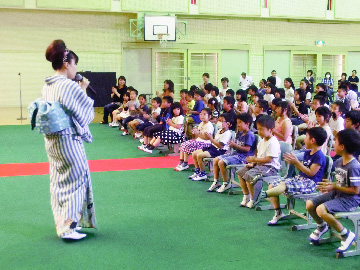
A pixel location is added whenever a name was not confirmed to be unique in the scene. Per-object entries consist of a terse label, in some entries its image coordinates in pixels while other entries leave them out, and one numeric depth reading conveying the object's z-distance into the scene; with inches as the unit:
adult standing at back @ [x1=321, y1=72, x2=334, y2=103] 682.8
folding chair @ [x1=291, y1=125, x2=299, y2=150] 267.1
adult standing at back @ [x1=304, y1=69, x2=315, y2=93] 660.1
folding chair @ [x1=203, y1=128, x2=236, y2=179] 251.0
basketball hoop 622.8
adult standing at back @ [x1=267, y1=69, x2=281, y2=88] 632.4
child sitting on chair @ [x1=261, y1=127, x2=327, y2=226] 174.7
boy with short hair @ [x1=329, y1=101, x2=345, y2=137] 260.8
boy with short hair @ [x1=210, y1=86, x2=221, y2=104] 420.5
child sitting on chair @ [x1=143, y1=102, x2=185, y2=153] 322.7
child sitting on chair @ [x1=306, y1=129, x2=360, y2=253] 154.8
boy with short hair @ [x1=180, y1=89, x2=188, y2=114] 399.8
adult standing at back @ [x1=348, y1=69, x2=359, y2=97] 682.8
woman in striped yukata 167.5
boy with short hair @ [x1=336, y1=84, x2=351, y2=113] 358.6
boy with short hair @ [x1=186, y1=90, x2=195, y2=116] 403.2
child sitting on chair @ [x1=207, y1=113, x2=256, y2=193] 229.3
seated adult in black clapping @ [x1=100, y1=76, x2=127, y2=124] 513.9
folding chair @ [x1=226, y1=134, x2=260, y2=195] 228.7
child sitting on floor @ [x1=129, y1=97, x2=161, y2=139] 373.1
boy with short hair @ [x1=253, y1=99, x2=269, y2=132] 294.2
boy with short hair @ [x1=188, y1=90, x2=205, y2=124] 352.2
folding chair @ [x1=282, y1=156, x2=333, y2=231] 177.3
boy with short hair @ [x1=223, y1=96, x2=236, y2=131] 287.2
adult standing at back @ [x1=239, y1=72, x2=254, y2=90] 676.7
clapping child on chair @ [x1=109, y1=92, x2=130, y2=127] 448.1
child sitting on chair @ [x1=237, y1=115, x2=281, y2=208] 203.5
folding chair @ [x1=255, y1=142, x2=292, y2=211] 199.0
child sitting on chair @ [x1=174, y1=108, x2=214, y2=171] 270.4
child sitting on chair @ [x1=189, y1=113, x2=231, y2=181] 249.8
